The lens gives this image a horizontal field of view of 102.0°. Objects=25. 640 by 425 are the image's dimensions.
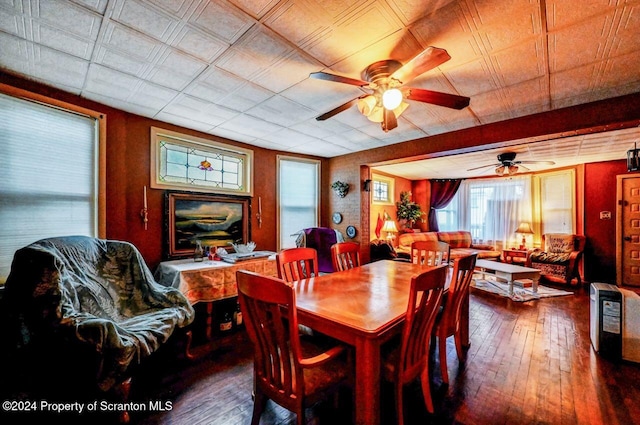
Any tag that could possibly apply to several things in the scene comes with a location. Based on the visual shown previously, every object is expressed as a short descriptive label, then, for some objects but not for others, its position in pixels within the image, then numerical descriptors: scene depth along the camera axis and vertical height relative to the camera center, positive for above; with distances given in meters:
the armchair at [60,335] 1.50 -0.75
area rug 4.08 -1.34
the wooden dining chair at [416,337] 1.34 -0.72
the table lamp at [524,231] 5.88 -0.44
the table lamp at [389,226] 5.90 -0.34
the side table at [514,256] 5.77 -1.01
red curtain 7.26 +0.49
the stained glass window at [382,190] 6.30 +0.55
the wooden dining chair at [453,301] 1.87 -0.68
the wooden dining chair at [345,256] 2.64 -0.47
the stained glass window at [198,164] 3.16 +0.64
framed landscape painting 3.16 -0.13
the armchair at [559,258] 4.83 -0.90
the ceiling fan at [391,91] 1.61 +0.87
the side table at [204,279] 2.64 -0.72
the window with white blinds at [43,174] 2.15 +0.34
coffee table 4.09 -0.99
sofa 6.16 -0.80
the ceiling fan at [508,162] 4.53 +0.88
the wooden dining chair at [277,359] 1.19 -0.73
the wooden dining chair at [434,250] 2.94 -0.44
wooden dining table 1.25 -0.57
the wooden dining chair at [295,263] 2.16 -0.45
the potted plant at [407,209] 6.81 +0.06
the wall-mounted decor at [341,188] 4.56 +0.42
